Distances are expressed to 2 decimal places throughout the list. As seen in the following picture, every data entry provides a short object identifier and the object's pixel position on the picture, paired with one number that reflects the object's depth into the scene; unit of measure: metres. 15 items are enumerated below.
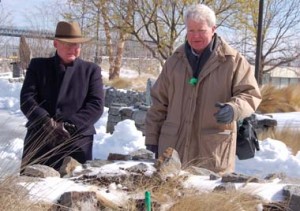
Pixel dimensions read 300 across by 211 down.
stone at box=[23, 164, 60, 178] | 3.79
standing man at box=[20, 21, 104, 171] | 4.71
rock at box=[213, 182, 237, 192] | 3.54
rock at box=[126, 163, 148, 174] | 3.91
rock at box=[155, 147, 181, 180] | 3.80
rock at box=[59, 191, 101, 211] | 3.26
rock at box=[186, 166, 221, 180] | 4.04
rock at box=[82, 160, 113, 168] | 4.23
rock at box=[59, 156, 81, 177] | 4.04
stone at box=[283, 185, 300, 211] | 3.43
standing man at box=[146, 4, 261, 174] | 4.27
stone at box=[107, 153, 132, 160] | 4.66
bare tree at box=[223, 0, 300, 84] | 22.59
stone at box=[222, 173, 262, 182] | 3.80
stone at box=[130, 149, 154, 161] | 4.79
